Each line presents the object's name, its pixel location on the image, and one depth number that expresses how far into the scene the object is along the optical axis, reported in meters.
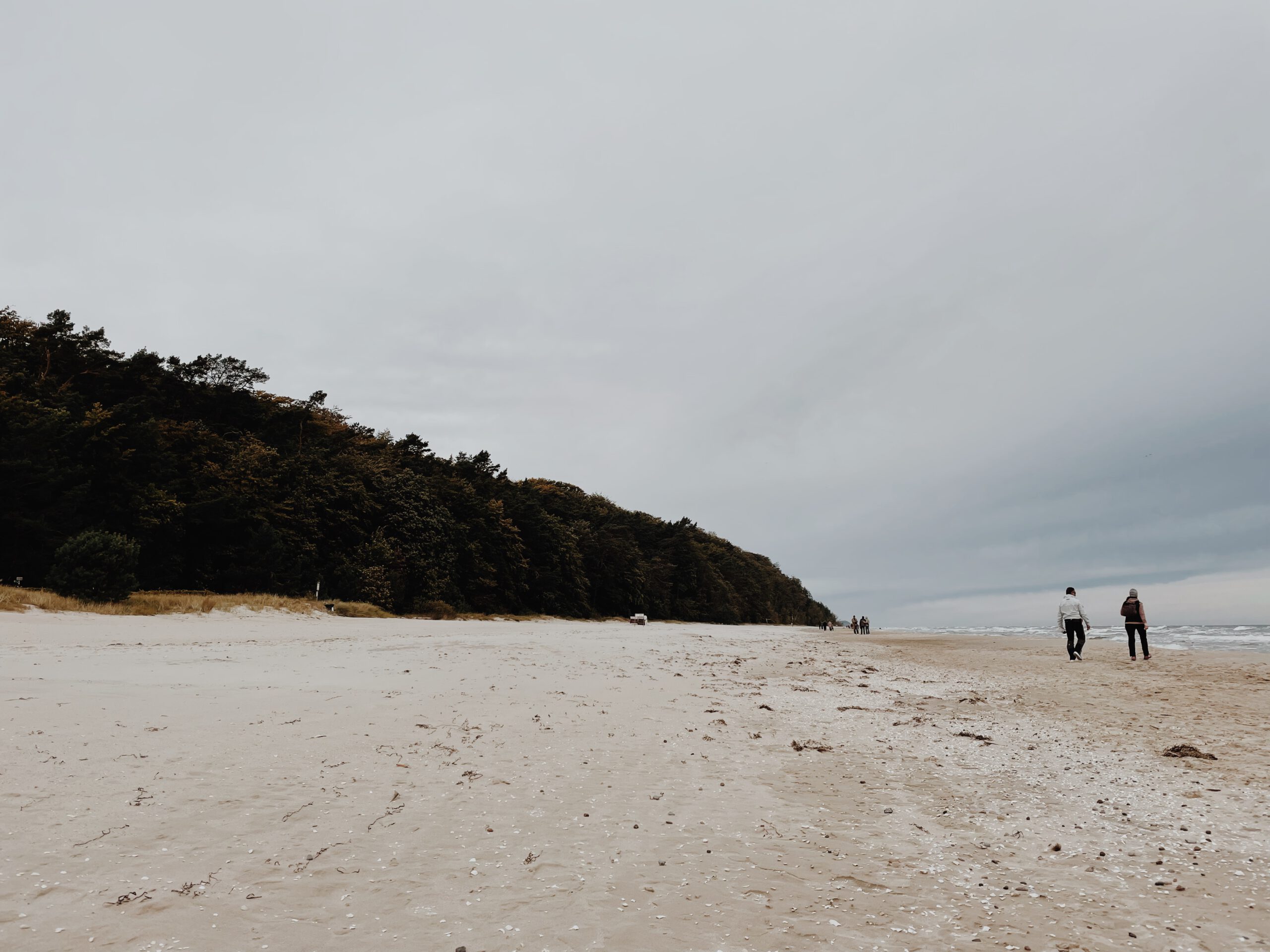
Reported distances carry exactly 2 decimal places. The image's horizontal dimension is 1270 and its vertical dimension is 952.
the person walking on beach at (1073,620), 17.73
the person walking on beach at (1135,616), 17.23
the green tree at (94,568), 18.55
